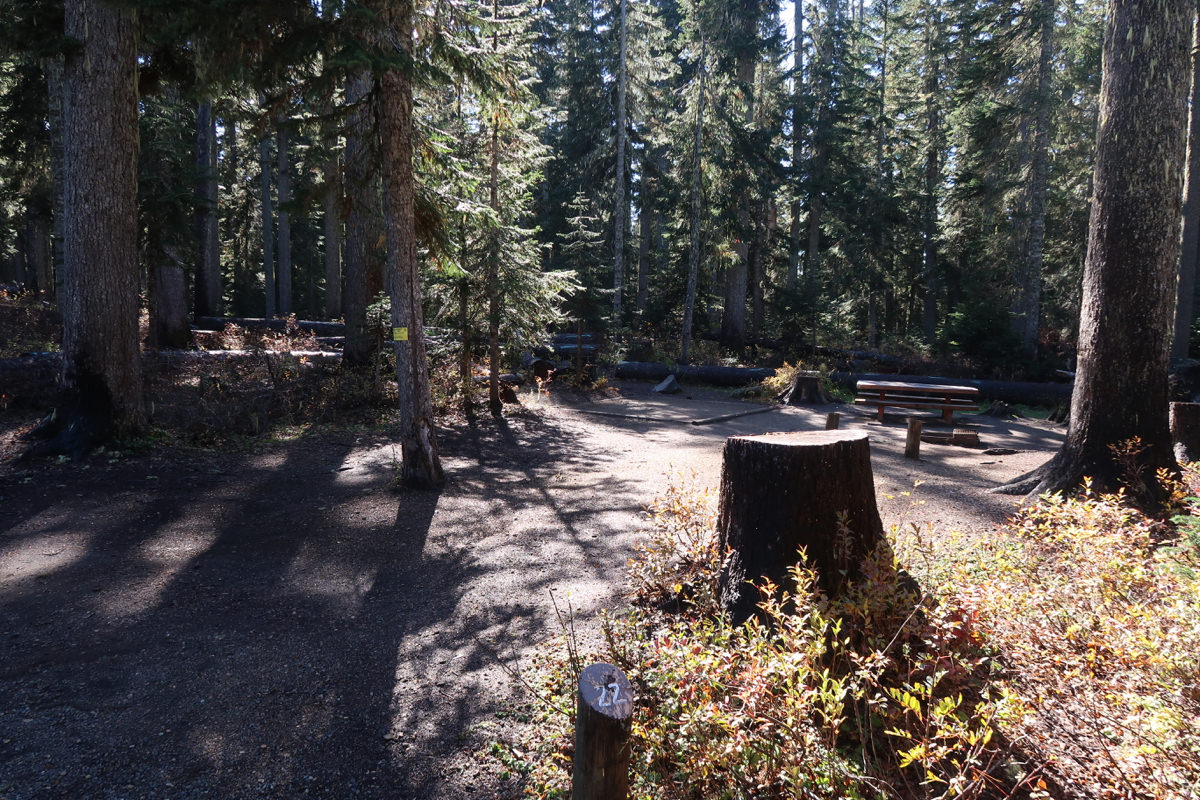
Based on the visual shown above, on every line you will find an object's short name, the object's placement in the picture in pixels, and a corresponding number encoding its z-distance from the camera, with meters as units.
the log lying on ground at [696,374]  20.61
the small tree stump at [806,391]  17.44
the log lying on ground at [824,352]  23.02
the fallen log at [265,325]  22.70
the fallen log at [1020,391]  17.17
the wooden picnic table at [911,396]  13.43
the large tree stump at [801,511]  3.87
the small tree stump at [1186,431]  8.23
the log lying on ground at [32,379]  11.10
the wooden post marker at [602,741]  2.15
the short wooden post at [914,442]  9.99
